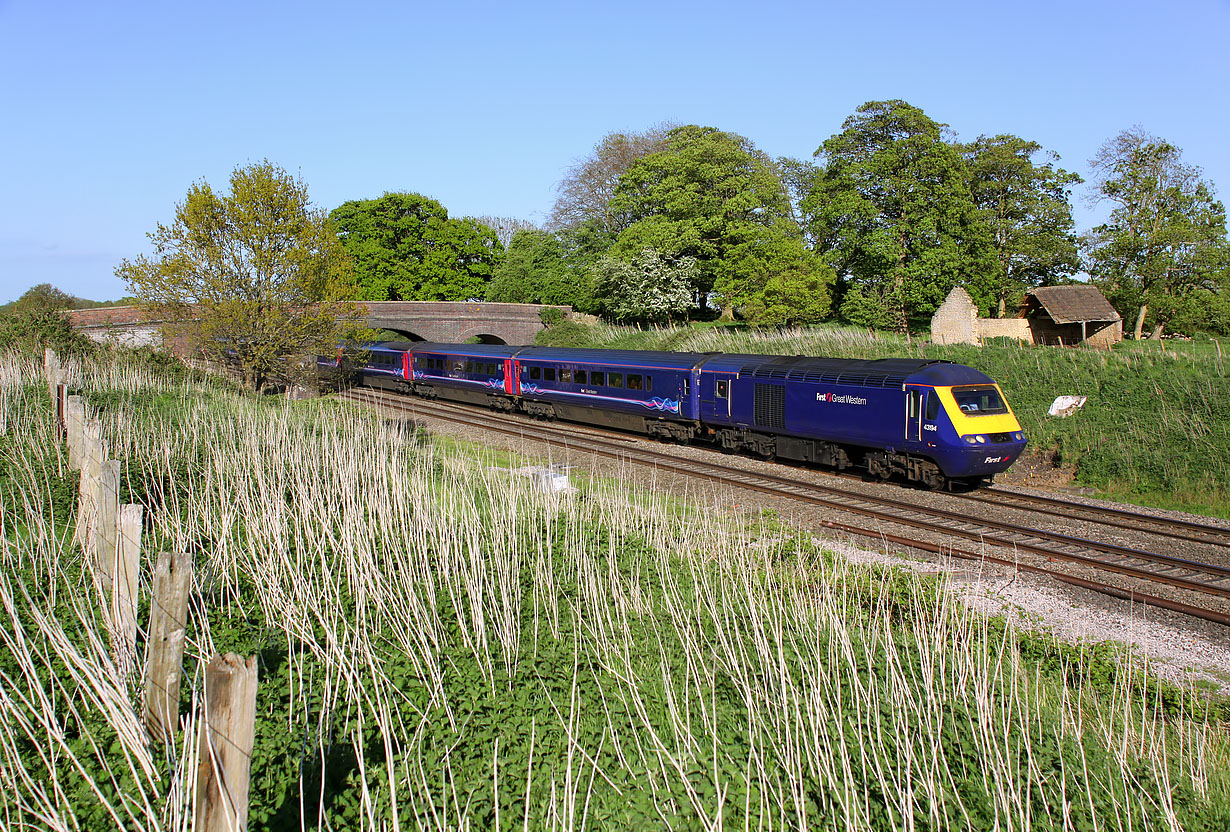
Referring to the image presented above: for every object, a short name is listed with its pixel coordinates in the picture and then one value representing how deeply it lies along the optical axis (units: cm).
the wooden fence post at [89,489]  754
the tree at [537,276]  5797
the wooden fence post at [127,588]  561
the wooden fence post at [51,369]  1716
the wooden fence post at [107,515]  664
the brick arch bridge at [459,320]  4672
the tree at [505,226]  10094
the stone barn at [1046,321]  3878
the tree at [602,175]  6494
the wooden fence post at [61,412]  1299
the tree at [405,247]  6425
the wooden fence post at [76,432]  1025
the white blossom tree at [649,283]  4850
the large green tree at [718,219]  4641
